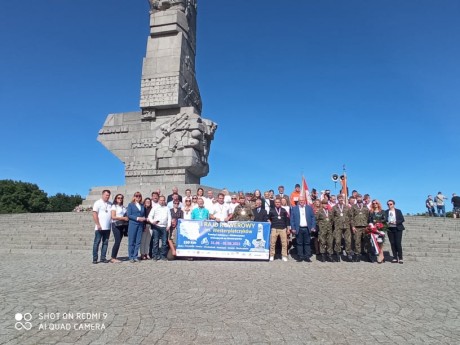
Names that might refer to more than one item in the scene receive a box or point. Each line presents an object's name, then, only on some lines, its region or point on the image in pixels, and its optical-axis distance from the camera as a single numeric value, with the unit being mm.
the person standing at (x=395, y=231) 9455
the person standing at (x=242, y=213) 9820
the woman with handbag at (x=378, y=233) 9501
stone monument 17828
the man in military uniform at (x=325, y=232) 9375
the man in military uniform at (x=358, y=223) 9492
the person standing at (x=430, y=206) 20870
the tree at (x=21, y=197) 40594
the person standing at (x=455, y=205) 20141
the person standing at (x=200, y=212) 9753
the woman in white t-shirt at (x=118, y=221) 8922
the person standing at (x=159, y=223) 9086
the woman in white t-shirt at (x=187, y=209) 9844
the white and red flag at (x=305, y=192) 12470
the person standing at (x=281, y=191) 11869
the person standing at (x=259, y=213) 9867
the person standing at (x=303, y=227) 9391
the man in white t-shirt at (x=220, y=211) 10141
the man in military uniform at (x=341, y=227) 9398
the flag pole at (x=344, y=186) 15491
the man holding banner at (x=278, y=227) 9570
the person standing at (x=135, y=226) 8852
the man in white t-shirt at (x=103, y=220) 8445
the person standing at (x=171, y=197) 10291
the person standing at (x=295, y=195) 12449
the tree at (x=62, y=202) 47812
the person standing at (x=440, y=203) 19875
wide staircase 10711
